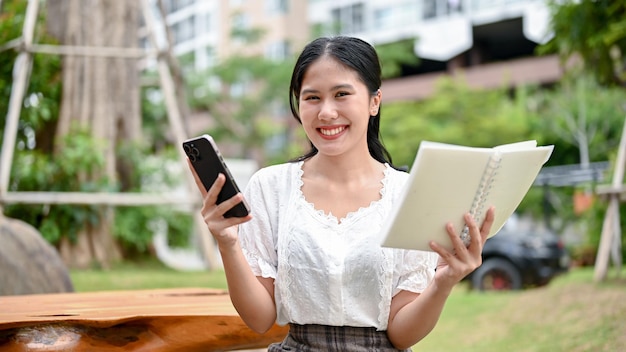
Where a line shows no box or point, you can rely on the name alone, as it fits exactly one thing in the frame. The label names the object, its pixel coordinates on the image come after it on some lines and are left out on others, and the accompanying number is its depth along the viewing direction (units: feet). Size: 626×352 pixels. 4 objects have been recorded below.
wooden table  5.75
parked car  31.94
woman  5.50
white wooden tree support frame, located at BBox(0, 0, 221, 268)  19.43
